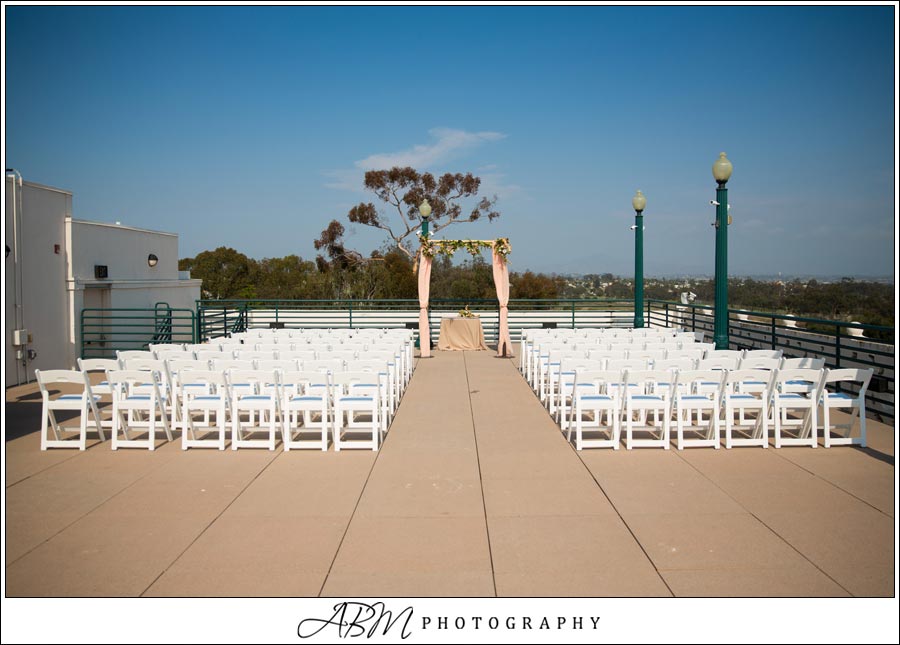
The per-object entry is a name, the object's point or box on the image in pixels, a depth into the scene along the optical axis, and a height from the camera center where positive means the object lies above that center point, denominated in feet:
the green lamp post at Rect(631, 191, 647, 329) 57.47 +3.23
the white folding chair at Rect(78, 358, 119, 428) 27.70 -3.19
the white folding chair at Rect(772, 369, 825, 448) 24.85 -4.01
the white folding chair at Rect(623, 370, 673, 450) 24.91 -3.96
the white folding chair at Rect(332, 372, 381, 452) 25.09 -4.04
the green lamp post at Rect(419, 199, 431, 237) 58.39 +6.93
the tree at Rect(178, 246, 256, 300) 163.84 +5.53
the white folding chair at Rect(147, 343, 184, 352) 35.76 -2.78
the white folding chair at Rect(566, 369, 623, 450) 25.09 -4.09
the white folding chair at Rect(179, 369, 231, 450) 25.49 -4.14
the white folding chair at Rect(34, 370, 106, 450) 25.49 -4.05
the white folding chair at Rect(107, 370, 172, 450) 25.55 -4.05
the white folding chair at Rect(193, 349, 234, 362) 33.58 -2.99
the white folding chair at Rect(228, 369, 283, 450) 25.49 -4.07
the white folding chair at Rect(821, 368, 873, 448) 25.16 -4.03
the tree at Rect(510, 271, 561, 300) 106.73 +1.13
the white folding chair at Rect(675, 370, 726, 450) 25.21 -4.14
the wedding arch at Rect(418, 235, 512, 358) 57.03 +0.91
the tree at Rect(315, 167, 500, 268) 128.26 +17.86
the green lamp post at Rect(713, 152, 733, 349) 38.68 +2.07
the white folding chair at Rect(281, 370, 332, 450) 25.07 -4.01
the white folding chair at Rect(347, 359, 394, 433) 28.37 -3.51
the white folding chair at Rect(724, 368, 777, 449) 25.18 -4.07
